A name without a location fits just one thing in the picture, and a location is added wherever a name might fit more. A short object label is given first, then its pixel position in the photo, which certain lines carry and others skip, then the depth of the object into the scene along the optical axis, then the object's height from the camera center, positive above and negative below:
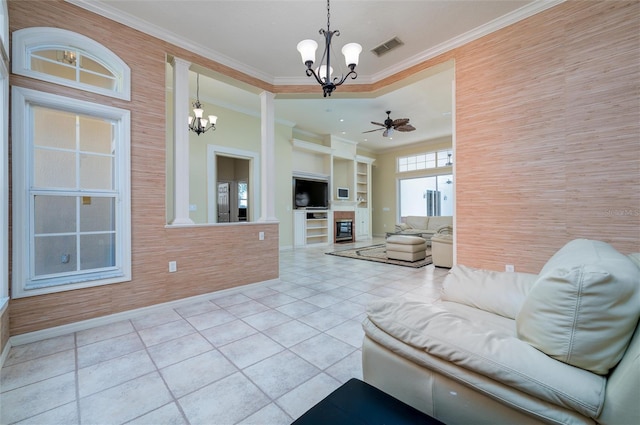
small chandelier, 4.32 +1.66
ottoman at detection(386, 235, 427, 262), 5.21 -0.74
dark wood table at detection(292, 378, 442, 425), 0.77 -0.63
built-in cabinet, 7.18 -0.43
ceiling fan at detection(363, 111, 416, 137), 5.82 +2.01
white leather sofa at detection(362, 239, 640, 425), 0.69 -0.45
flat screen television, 7.27 +0.56
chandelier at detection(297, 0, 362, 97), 2.31 +1.46
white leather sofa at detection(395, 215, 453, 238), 7.10 -0.40
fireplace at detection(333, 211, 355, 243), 8.27 -0.44
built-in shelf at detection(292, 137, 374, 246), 7.41 +1.07
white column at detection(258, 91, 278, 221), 3.77 +0.76
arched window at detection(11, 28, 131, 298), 2.12 +0.41
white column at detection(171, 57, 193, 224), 2.99 +0.86
